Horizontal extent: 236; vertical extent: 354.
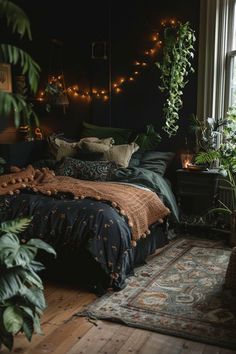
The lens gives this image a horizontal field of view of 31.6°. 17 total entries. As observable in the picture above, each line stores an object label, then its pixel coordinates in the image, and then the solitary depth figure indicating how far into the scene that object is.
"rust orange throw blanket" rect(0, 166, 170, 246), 3.29
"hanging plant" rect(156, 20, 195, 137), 4.49
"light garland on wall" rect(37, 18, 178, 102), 4.80
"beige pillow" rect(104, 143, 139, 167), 4.36
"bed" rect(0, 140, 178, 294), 3.00
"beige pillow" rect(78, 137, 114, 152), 4.43
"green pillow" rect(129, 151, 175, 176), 4.47
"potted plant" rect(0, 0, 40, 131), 1.98
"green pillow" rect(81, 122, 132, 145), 4.82
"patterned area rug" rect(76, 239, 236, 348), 2.52
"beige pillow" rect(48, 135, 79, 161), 4.55
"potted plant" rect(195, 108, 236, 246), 4.03
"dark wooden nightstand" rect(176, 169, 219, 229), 4.21
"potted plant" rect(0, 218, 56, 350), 2.08
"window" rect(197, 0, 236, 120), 4.39
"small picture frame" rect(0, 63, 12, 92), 4.85
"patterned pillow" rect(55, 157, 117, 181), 3.96
